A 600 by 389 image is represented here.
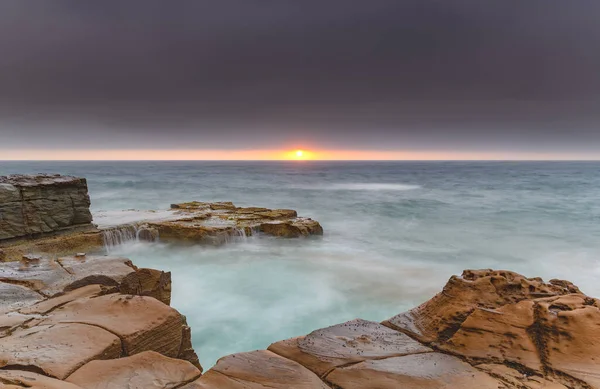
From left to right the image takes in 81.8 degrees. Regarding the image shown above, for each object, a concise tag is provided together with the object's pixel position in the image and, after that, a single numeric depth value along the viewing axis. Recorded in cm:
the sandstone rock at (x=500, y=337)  332
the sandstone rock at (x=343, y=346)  338
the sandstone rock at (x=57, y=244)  936
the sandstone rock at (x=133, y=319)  359
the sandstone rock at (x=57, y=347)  291
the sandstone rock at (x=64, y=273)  502
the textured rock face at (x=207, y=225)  1352
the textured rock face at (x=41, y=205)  977
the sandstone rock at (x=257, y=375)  297
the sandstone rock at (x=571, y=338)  308
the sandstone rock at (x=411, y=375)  301
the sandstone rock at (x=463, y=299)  392
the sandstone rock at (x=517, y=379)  292
